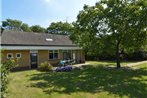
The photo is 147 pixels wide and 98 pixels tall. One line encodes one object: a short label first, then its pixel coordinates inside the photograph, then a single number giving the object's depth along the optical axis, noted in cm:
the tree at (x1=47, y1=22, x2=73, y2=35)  3293
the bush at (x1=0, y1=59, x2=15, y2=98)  303
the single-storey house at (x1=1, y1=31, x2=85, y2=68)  1252
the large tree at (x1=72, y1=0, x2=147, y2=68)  1124
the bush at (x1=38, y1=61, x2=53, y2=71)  1202
